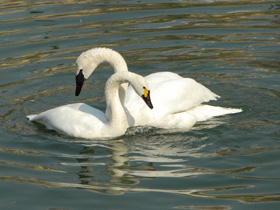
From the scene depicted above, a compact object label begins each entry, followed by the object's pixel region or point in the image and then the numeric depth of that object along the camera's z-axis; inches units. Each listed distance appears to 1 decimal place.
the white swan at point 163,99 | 752.3
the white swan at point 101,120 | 726.5
